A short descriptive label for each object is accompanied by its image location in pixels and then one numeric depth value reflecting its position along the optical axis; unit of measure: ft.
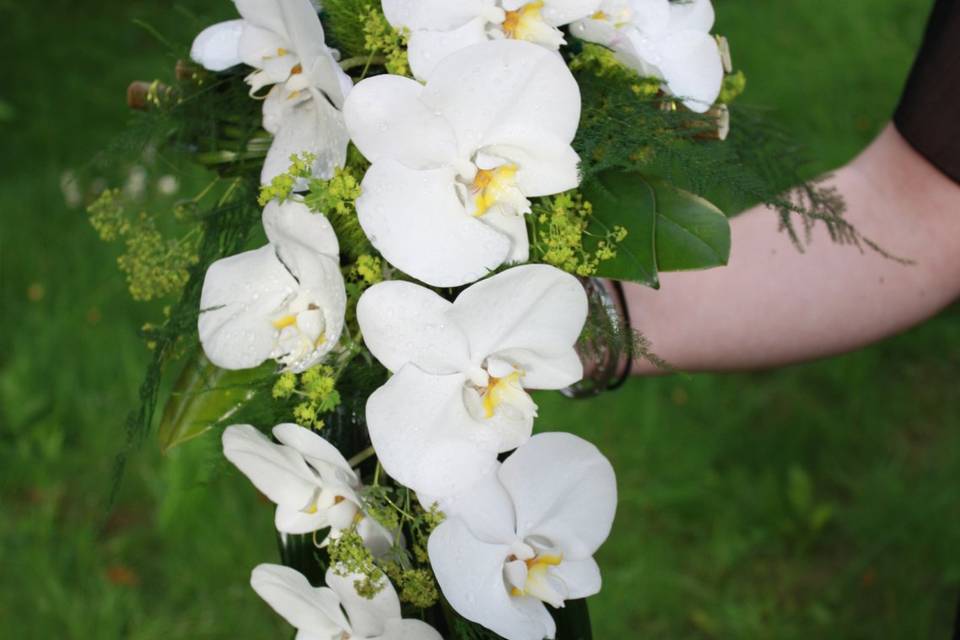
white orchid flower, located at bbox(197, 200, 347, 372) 2.47
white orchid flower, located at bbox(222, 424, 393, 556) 2.48
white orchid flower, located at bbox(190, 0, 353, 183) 2.43
